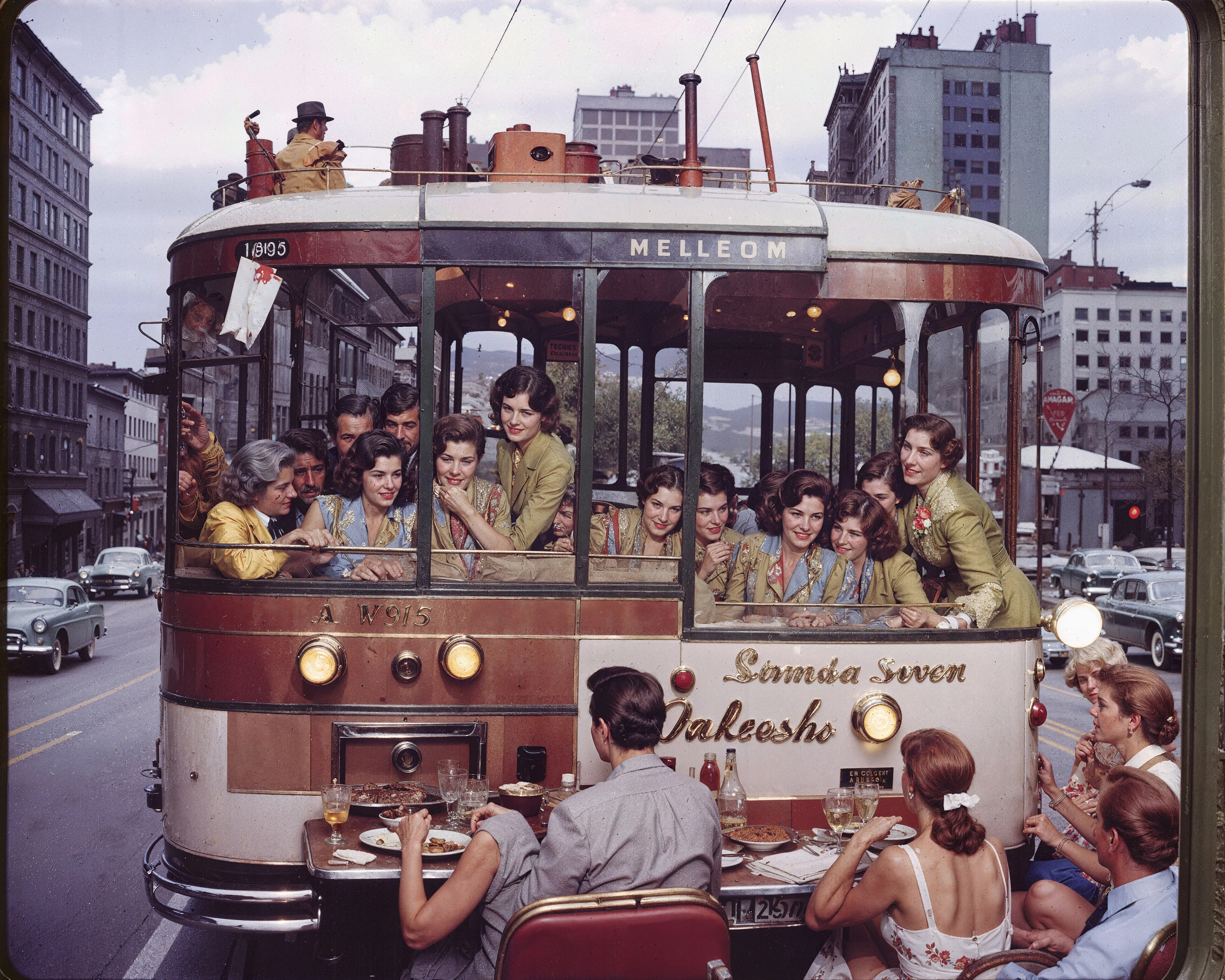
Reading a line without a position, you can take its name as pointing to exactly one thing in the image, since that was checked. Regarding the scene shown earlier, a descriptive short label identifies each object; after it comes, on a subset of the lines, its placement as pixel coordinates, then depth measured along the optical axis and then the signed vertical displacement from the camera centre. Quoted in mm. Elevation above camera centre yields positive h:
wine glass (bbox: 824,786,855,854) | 4086 -1212
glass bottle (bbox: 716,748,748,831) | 4203 -1241
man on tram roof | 4902 +1696
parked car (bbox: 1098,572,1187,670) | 15617 -1659
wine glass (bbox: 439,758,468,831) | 3992 -1129
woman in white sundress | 3334 -1263
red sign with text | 6137 +595
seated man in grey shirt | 3064 -1014
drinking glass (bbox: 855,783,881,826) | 4137 -1212
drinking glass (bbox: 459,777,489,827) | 3984 -1182
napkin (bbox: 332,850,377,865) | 3756 -1342
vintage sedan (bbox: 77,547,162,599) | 27000 -2241
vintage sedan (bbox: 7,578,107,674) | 14375 -1989
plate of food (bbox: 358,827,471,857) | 3748 -1303
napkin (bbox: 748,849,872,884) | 3838 -1399
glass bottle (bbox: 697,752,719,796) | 4270 -1145
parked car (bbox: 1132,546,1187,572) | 16031 -953
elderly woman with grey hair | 4320 -94
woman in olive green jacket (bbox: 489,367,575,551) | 4652 +239
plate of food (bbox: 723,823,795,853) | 4043 -1349
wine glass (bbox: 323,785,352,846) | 3939 -1208
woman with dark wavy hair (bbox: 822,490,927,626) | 4809 -258
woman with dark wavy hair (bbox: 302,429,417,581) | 4629 -38
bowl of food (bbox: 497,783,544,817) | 4016 -1188
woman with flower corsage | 4504 -147
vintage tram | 4262 -591
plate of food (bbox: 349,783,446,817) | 4137 -1237
